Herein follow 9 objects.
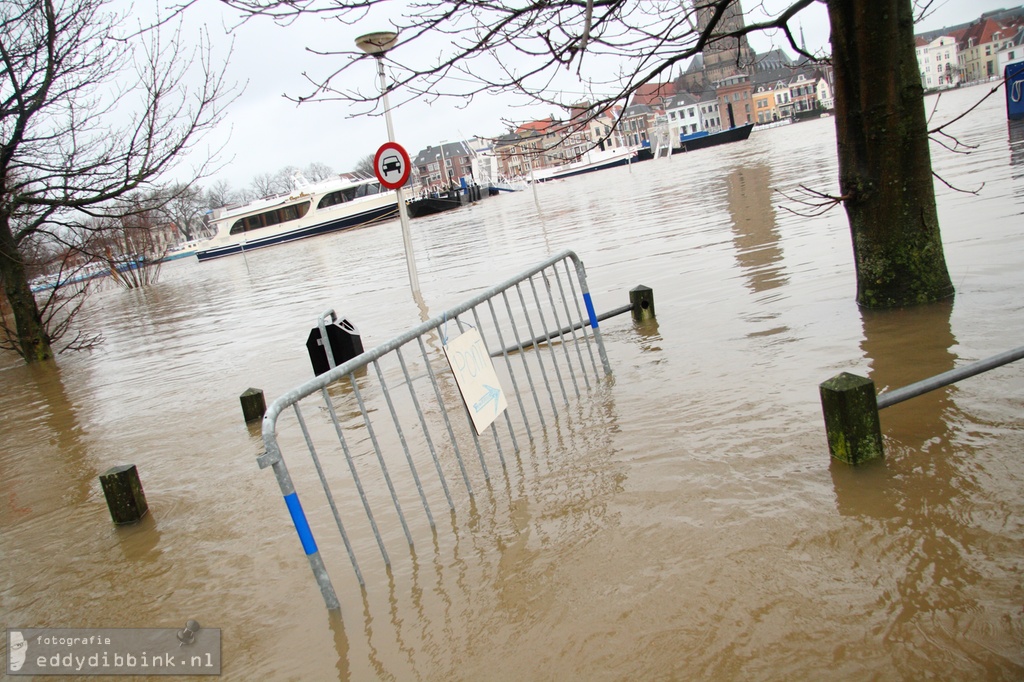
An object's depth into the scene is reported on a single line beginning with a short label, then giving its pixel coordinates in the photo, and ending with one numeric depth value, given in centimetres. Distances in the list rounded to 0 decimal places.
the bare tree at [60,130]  1198
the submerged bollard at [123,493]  489
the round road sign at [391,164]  1141
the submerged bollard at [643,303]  796
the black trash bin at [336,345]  803
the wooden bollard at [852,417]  363
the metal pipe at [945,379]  372
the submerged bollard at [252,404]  713
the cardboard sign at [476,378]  421
